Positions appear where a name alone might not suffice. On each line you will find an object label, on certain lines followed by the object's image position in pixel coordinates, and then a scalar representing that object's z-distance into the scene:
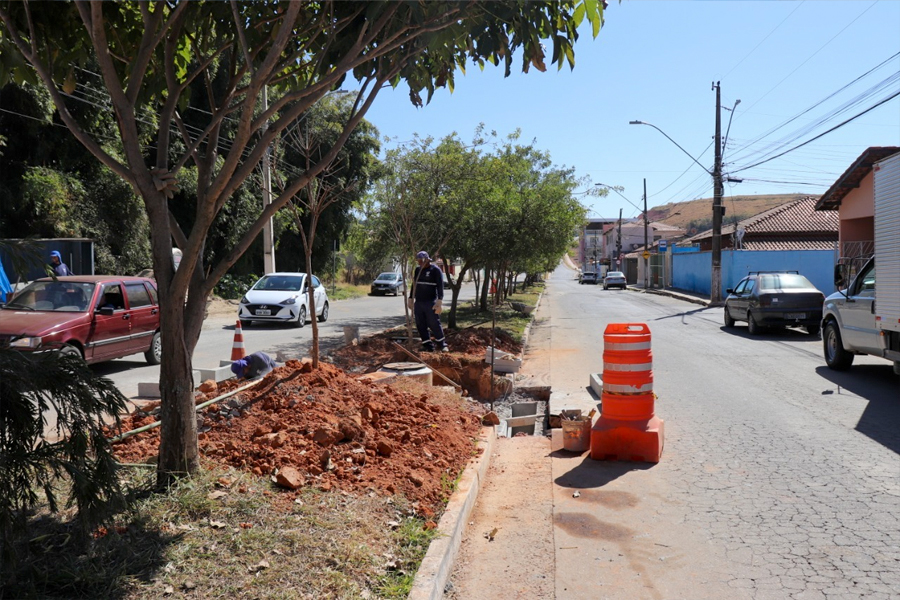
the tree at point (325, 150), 7.95
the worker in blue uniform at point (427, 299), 12.23
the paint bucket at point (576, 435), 6.90
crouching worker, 8.34
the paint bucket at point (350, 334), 13.99
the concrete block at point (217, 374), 9.44
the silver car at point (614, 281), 56.88
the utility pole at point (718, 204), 30.92
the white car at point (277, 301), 19.30
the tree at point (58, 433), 2.81
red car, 9.68
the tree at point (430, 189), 14.38
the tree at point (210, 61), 4.43
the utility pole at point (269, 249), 20.83
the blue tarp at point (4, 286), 12.93
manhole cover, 9.66
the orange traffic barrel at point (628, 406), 6.52
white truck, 9.26
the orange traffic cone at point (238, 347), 10.23
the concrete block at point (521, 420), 8.95
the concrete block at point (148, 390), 8.68
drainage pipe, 5.34
